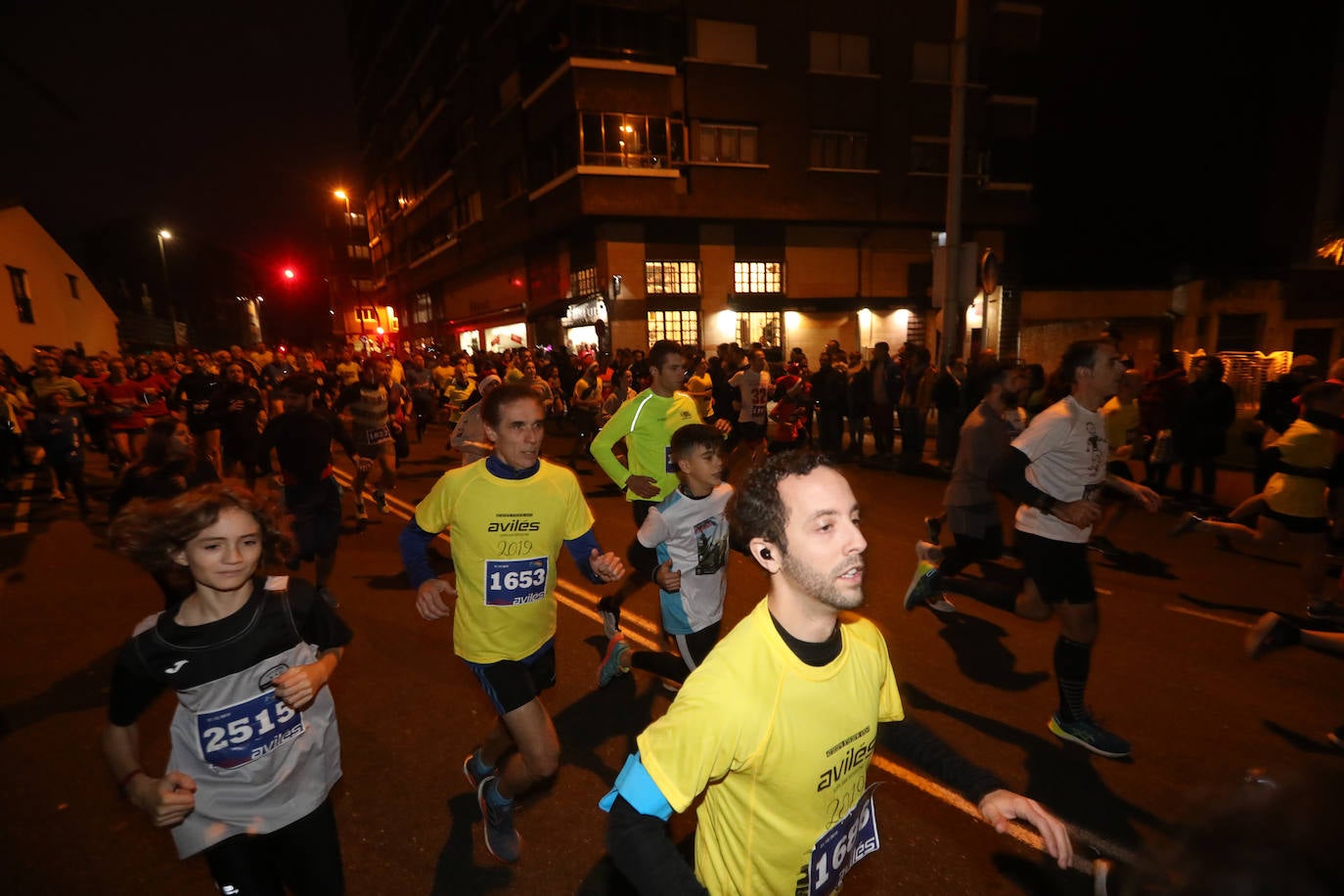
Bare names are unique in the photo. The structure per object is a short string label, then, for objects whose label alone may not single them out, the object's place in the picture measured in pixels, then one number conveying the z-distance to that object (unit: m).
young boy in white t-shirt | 3.69
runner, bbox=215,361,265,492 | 9.48
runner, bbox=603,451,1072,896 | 1.53
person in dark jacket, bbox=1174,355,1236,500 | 8.78
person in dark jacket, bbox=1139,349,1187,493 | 9.20
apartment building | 23.77
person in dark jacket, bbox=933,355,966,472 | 11.71
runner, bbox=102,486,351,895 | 2.08
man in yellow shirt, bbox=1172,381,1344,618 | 5.31
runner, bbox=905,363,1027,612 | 5.58
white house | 23.81
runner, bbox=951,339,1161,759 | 3.82
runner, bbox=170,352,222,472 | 10.09
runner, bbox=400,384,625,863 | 3.01
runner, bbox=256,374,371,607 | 6.05
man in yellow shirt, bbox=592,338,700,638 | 5.23
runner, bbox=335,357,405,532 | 8.73
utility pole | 12.06
